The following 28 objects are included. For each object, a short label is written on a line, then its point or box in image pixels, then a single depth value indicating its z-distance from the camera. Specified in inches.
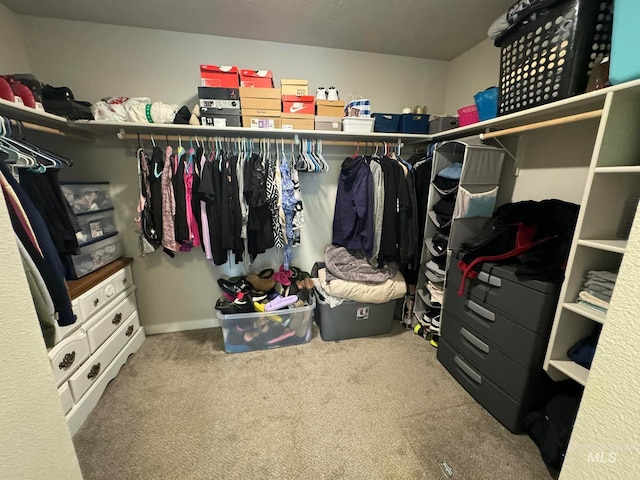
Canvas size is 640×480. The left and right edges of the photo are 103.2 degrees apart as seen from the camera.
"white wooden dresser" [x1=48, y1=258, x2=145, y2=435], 53.4
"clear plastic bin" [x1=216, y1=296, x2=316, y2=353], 77.5
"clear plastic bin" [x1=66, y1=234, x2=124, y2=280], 59.8
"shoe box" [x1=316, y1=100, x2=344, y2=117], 75.3
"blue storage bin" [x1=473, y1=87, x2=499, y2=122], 61.6
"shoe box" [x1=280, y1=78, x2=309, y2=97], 71.4
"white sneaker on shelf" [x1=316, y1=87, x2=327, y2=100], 76.0
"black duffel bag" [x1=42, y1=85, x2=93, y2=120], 61.0
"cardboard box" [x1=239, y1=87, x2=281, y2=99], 69.1
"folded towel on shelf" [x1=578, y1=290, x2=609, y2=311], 42.9
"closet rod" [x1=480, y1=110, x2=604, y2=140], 42.6
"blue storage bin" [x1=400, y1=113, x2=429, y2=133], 80.4
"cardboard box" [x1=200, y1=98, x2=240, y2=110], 68.1
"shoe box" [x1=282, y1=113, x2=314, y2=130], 73.4
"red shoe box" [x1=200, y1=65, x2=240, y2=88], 67.5
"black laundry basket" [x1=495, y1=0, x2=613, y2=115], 43.0
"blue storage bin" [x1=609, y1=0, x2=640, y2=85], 34.5
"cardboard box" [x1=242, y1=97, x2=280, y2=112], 69.9
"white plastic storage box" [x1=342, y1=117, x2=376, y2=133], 76.4
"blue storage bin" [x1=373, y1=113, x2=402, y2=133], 79.7
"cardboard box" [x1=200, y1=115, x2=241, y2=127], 68.9
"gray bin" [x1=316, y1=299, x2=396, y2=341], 82.7
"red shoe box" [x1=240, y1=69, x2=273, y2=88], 68.7
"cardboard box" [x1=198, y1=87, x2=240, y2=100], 67.5
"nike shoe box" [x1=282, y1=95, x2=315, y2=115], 72.4
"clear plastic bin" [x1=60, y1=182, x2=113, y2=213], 62.2
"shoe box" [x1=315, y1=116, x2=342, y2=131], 76.0
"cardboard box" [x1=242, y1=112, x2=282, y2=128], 71.1
